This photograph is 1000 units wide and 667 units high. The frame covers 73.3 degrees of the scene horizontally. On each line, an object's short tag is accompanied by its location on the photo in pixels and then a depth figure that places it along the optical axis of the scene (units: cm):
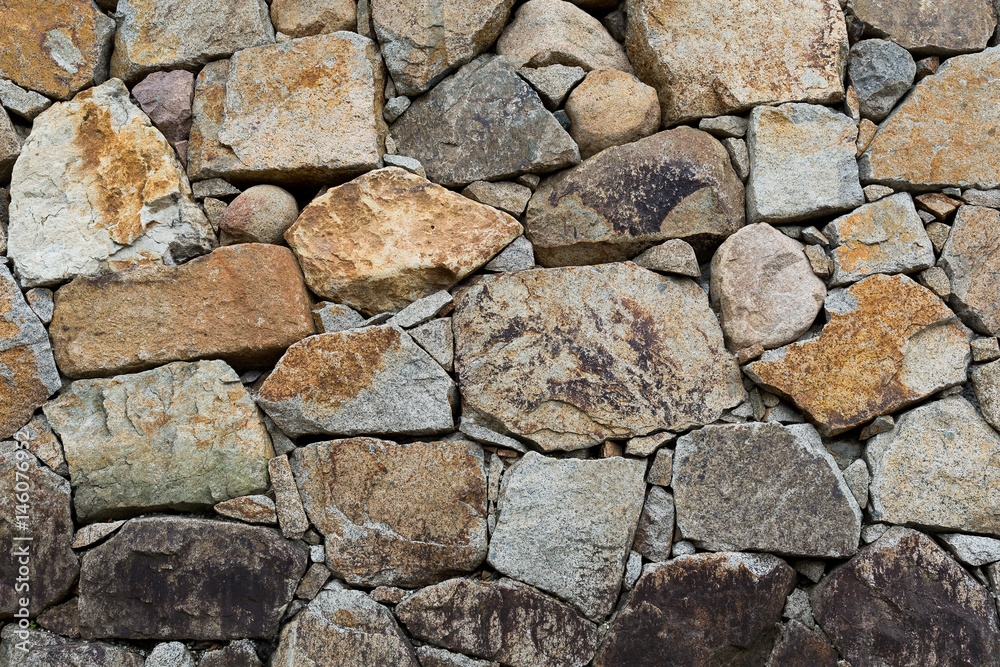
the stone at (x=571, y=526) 209
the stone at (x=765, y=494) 207
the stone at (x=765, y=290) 218
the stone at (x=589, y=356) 216
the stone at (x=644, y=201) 224
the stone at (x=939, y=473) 206
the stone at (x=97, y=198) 231
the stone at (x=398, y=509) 214
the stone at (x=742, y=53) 230
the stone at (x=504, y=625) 207
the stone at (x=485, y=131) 230
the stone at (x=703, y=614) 205
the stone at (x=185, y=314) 224
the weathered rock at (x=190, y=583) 213
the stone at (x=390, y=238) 226
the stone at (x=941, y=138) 224
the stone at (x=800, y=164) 224
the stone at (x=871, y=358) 212
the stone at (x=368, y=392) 219
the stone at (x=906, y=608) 199
